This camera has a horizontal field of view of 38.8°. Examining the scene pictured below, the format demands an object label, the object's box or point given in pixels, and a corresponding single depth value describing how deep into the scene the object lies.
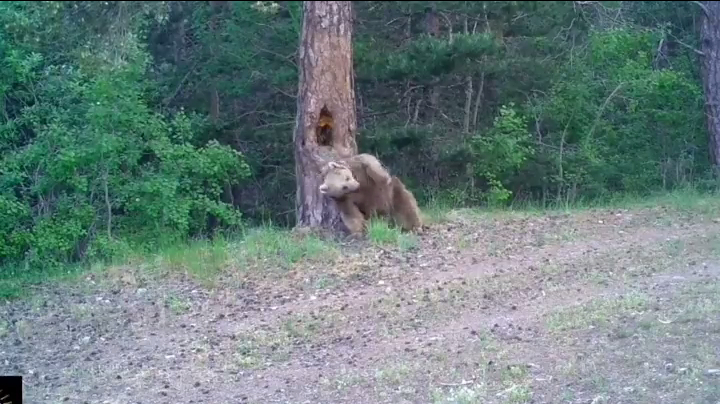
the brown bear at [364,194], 11.18
